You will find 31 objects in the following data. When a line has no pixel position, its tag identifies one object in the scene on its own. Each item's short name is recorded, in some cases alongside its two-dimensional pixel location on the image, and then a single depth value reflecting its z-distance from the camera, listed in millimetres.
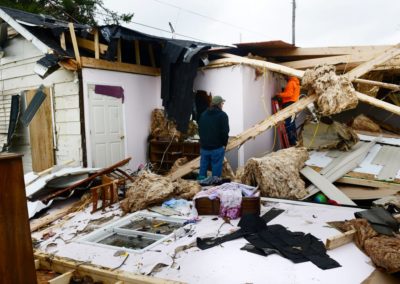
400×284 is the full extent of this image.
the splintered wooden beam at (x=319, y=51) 7996
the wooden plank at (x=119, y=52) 8484
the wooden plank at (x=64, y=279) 3457
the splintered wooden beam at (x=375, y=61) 6960
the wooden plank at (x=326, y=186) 6207
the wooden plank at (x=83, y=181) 6450
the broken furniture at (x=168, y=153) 8844
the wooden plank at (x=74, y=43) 7504
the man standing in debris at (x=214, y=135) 6781
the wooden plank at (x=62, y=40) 7867
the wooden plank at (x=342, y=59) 8133
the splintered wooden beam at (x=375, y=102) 6414
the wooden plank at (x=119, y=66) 7742
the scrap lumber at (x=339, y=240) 4031
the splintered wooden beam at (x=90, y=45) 8156
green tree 13102
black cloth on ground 3832
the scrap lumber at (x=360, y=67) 6566
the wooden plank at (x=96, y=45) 7847
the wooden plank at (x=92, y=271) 3518
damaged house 3855
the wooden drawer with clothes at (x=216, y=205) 5320
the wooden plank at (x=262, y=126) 6906
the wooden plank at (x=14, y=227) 2420
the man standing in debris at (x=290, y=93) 9547
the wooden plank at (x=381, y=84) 7246
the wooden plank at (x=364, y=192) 6293
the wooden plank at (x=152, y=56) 9327
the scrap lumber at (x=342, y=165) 6834
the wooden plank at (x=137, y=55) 9005
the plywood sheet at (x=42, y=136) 8383
